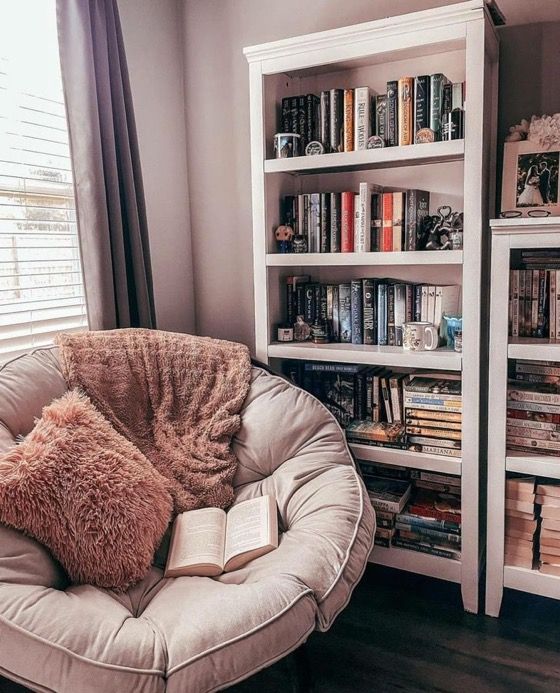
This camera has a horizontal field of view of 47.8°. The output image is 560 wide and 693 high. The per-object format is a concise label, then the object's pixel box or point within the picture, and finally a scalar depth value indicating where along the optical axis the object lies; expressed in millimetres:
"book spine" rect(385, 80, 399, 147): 2088
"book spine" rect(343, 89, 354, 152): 2162
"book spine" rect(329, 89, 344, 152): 2186
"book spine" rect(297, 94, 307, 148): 2273
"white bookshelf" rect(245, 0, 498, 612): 1928
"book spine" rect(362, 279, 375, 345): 2270
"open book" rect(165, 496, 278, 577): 1660
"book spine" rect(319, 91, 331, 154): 2209
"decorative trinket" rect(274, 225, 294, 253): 2316
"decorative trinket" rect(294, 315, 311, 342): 2387
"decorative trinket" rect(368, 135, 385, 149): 2104
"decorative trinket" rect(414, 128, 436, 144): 2018
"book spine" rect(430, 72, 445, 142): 2010
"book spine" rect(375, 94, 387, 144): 2133
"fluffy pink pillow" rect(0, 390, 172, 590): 1494
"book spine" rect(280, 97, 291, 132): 2297
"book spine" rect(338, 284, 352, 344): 2318
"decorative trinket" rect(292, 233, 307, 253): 2312
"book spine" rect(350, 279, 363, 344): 2285
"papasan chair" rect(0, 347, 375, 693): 1248
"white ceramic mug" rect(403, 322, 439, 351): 2111
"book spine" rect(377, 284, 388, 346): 2238
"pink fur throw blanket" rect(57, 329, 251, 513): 1945
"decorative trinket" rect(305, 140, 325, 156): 2213
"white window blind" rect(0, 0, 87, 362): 2055
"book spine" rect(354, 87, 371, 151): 2129
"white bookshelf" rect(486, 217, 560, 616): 1824
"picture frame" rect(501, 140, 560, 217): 1968
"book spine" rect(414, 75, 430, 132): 2031
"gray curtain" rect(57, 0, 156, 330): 2109
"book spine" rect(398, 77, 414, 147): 2051
